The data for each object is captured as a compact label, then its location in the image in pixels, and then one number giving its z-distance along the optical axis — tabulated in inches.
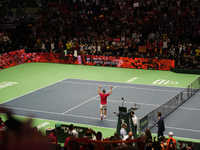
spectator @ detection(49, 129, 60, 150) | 392.8
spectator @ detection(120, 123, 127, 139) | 483.1
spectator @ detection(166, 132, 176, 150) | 403.2
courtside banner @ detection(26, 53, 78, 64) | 1361.5
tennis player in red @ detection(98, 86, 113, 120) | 664.2
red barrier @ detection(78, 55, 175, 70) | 1190.9
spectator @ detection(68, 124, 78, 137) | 467.5
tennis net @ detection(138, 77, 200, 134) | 534.6
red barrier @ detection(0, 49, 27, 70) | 1290.6
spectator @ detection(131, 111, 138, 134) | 551.5
